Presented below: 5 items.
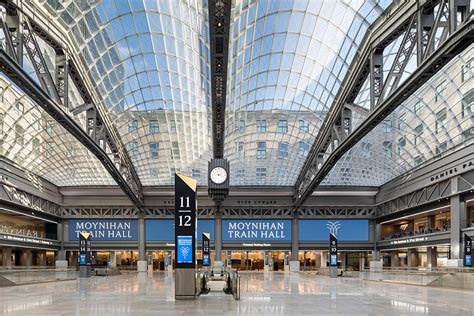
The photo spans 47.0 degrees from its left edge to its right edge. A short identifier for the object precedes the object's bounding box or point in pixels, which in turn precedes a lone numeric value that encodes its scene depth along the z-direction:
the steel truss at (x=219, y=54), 25.60
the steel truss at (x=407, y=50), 20.14
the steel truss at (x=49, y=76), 23.61
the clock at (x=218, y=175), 46.41
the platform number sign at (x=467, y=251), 41.97
